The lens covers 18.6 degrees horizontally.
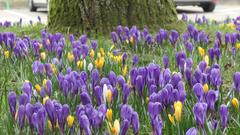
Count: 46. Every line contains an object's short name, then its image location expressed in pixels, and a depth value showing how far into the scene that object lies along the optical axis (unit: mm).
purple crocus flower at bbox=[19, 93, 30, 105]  3254
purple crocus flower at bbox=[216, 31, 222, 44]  6081
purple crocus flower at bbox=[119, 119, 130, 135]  2826
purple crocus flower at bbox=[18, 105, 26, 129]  3035
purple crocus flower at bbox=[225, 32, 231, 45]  5979
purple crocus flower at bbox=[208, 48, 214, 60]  5119
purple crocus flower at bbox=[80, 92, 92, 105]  3352
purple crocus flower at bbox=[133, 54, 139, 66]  5147
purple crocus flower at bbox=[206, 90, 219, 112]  3154
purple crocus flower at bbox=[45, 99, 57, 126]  3035
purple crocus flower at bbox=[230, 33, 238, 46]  6023
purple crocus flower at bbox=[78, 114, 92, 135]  2824
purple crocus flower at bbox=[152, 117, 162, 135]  2840
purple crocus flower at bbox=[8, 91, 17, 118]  3217
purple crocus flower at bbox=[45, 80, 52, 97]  3767
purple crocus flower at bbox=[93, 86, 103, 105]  3505
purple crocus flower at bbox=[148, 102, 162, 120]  2977
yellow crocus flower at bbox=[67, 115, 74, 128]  2934
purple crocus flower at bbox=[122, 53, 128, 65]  5109
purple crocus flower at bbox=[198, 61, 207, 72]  4138
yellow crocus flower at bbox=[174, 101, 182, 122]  2980
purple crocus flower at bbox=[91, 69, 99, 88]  3920
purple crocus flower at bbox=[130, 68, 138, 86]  3804
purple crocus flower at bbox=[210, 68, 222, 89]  3677
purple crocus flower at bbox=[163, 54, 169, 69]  4670
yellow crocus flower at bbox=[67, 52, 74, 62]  5140
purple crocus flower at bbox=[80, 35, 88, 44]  6408
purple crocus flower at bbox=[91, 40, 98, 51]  6097
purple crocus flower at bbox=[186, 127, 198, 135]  2656
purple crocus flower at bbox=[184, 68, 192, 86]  3939
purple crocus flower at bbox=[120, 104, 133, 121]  2959
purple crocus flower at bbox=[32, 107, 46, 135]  2940
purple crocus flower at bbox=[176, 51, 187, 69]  4493
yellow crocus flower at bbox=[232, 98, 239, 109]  3297
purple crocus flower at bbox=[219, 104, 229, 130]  3022
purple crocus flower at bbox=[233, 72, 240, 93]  3546
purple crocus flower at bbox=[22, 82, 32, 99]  3484
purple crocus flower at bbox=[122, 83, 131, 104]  3540
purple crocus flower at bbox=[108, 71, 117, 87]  3825
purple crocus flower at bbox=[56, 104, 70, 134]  3007
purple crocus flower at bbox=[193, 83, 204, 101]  3260
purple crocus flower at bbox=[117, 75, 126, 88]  3743
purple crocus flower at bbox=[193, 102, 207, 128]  2906
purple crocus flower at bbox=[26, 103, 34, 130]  3006
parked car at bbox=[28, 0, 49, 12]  23858
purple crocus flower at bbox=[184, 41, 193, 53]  5838
